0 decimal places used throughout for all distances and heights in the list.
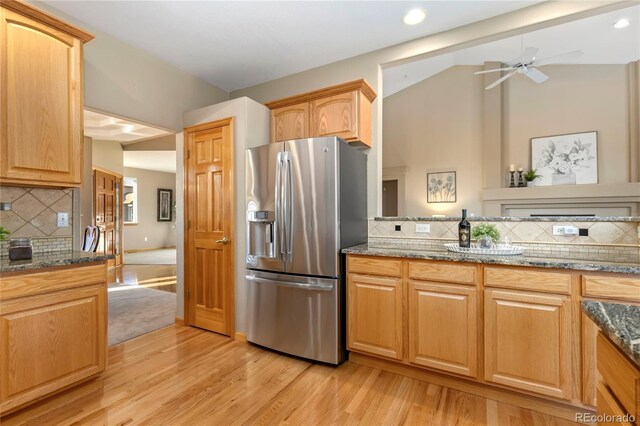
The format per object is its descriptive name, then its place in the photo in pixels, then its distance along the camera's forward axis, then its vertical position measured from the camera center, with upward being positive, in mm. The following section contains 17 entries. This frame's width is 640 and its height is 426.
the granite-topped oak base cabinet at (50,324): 1571 -666
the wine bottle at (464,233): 2225 -157
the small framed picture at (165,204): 9398 +340
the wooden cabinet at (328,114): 2635 +983
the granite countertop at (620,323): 590 -270
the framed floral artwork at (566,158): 4812 +950
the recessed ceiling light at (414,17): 2369 +1672
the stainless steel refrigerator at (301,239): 2279 -217
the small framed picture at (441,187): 5641 +521
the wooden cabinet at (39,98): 1765 +773
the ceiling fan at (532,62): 3436 +1958
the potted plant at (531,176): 5090 +661
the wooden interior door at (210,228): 2857 -142
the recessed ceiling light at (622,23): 3604 +2445
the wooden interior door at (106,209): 5828 +122
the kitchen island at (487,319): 1607 -694
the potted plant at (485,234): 2150 -169
